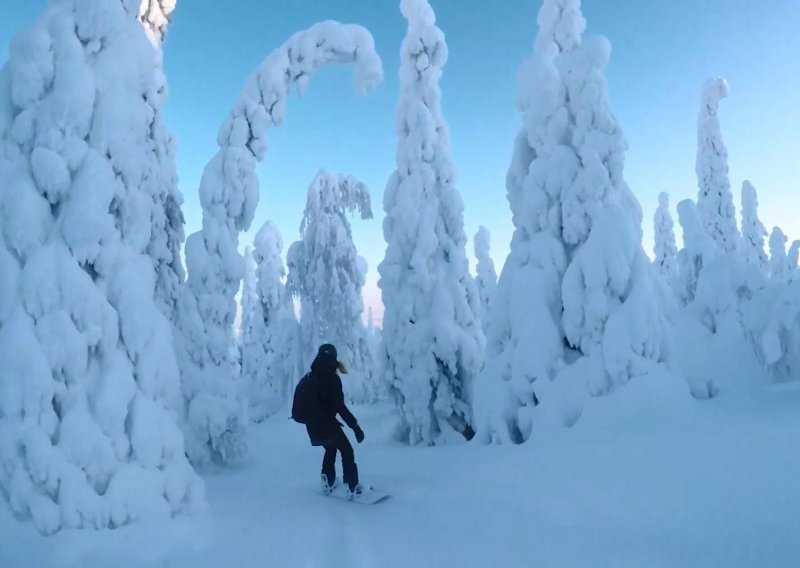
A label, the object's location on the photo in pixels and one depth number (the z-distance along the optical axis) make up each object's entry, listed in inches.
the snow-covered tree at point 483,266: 1525.6
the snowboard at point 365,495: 251.8
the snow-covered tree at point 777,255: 1485.0
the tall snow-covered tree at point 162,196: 357.1
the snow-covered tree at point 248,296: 1441.2
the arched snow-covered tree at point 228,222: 400.0
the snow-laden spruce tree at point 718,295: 393.4
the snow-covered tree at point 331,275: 804.0
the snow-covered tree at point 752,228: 1389.0
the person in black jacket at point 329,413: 266.2
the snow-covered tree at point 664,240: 1515.7
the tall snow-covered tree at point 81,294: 183.5
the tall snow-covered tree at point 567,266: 306.7
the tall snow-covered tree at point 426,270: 501.7
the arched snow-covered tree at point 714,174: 998.4
